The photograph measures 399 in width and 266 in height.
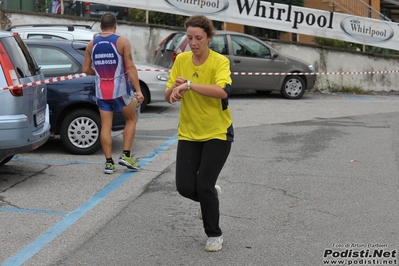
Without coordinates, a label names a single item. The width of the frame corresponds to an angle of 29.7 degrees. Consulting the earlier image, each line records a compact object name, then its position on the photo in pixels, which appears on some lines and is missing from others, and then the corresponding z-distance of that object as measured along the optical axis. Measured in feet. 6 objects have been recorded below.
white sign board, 70.03
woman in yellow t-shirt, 19.15
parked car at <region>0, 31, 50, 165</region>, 26.25
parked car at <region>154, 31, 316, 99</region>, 60.13
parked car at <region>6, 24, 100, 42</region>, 46.11
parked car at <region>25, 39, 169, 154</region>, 33.81
